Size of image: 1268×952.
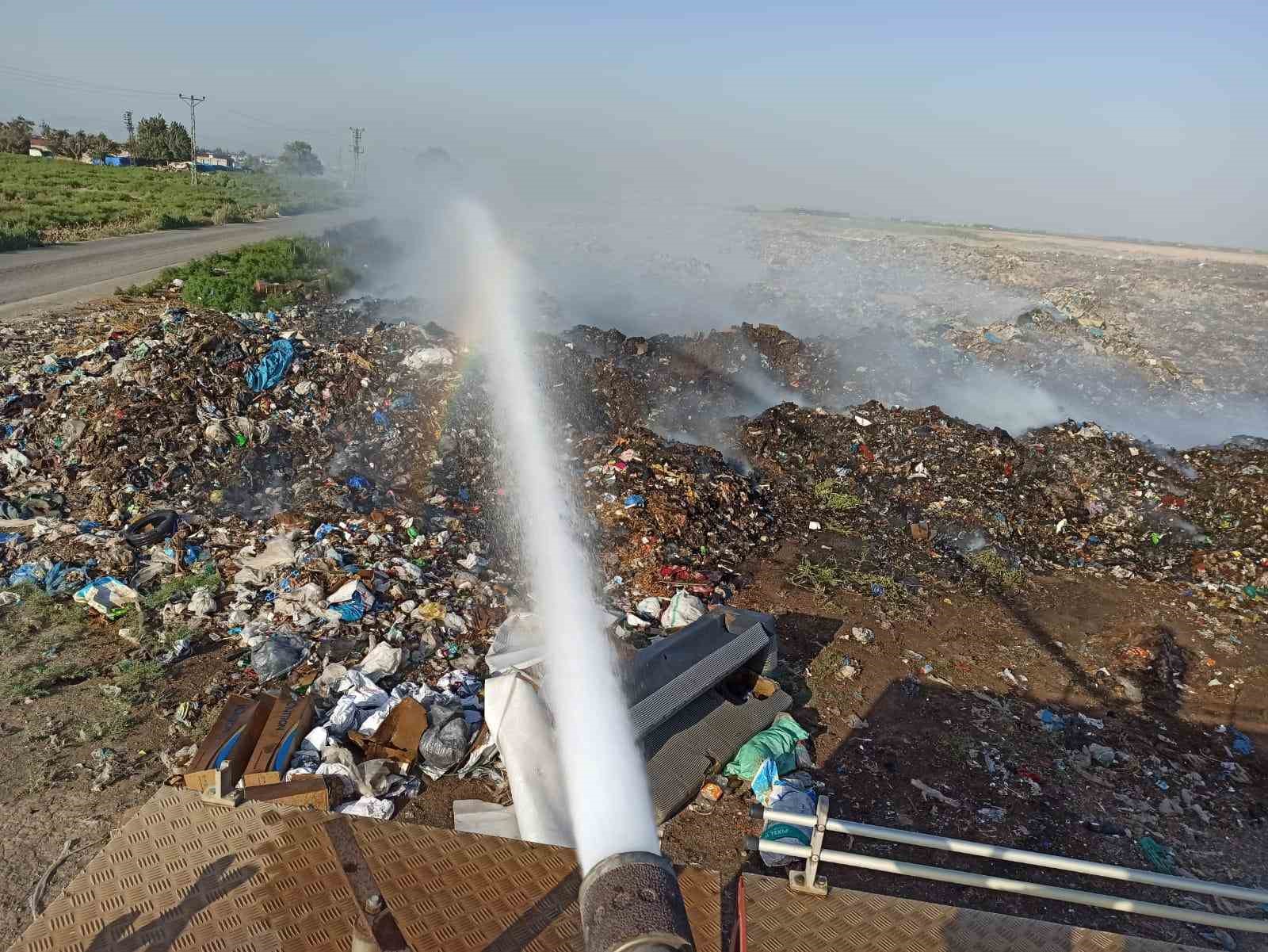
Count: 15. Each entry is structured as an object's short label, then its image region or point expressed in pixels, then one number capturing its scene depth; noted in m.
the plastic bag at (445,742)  4.37
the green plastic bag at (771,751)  4.48
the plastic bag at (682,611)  5.86
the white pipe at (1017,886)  2.15
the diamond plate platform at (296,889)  1.89
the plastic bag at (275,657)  5.04
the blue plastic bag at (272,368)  8.76
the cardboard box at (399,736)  4.39
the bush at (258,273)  13.23
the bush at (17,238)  17.84
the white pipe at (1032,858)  2.16
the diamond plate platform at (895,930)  2.10
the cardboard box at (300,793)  3.57
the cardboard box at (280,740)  3.82
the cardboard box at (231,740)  3.55
